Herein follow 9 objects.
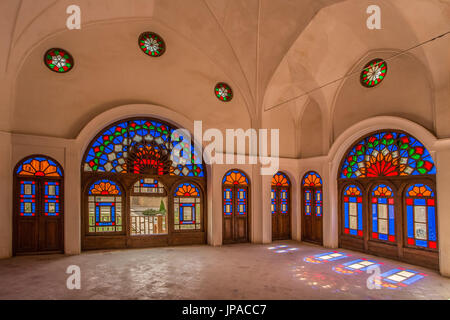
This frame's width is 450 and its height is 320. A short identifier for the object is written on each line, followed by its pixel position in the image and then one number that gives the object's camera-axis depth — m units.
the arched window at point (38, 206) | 7.52
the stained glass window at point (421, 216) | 6.86
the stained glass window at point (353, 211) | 8.70
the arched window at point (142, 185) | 8.48
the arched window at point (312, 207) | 9.95
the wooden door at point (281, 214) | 10.66
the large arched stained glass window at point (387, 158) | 7.12
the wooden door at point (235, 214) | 9.81
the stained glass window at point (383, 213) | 7.80
